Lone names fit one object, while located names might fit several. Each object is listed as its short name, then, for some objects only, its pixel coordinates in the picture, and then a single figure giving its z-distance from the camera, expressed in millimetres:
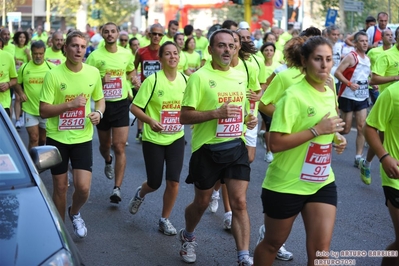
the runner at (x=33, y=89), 10891
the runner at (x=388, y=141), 5285
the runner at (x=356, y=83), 11977
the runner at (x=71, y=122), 7422
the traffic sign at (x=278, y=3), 34094
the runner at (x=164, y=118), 7820
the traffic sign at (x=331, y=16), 24984
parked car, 3828
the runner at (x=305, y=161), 5055
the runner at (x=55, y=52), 13176
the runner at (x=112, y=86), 9812
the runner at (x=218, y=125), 6438
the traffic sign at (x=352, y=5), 20922
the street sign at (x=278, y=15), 33850
